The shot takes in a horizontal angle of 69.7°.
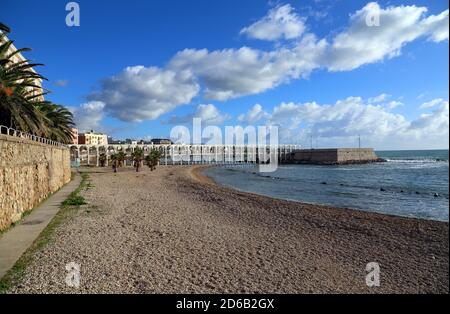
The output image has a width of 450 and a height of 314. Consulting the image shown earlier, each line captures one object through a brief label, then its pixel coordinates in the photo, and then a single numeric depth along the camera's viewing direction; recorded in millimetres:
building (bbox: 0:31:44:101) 46494
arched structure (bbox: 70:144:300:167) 124188
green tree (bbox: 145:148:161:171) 66688
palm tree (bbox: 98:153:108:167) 78000
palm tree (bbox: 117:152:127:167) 68150
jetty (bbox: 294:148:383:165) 113625
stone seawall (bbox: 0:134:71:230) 11320
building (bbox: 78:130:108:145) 139438
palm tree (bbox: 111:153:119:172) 59438
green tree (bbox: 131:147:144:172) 63375
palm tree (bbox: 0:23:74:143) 17244
